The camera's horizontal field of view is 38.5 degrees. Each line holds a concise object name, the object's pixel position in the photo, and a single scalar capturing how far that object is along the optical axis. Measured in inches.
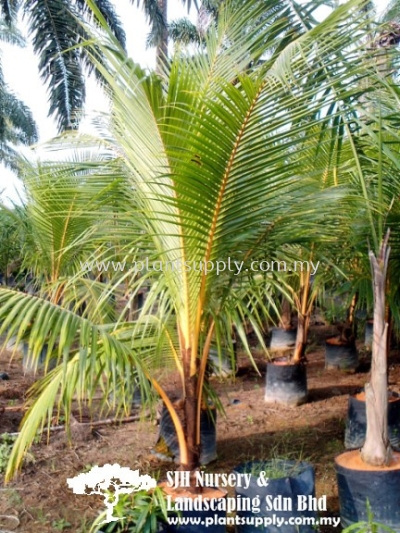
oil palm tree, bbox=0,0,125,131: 275.6
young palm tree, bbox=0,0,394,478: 74.4
